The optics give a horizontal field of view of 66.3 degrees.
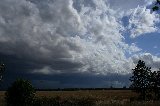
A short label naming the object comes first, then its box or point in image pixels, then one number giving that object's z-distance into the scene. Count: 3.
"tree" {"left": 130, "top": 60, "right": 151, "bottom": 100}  31.63
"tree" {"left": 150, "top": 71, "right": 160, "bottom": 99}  31.52
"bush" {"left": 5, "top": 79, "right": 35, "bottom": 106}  15.27
